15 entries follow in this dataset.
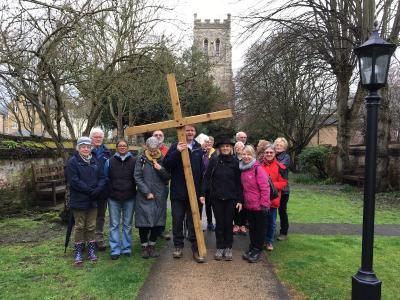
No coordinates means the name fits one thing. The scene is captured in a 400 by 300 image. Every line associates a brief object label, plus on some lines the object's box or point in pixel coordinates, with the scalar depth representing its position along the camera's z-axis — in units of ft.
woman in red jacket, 23.04
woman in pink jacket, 20.77
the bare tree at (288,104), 62.28
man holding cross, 21.07
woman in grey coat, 21.09
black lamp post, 15.33
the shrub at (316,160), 66.54
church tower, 220.64
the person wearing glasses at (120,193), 21.24
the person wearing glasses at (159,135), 25.27
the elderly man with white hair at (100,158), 22.68
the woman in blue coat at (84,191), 20.40
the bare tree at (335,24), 48.60
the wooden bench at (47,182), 38.77
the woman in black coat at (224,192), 20.80
